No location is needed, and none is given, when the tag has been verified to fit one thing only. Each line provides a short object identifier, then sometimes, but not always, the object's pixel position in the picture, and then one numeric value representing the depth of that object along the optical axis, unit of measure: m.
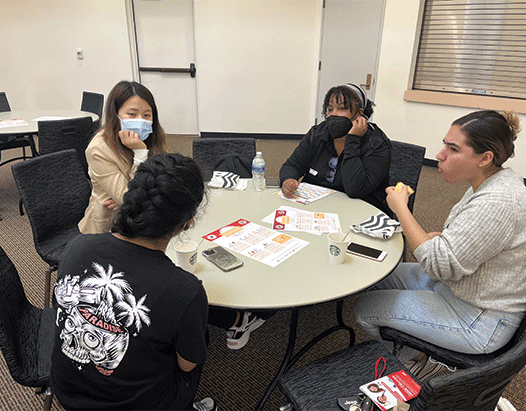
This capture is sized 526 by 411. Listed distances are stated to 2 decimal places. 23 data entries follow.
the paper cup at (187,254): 1.25
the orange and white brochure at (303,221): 1.63
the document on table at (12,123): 3.36
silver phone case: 1.31
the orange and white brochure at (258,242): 1.40
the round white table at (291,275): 1.16
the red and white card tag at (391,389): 1.05
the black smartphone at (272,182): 2.20
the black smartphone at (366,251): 1.40
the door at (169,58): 5.61
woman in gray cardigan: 1.20
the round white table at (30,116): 3.16
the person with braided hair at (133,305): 0.87
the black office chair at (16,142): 3.59
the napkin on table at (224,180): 2.12
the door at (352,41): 4.82
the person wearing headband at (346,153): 2.00
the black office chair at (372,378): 0.77
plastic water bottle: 2.08
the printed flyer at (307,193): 1.98
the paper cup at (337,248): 1.33
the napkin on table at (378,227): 1.55
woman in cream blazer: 1.83
